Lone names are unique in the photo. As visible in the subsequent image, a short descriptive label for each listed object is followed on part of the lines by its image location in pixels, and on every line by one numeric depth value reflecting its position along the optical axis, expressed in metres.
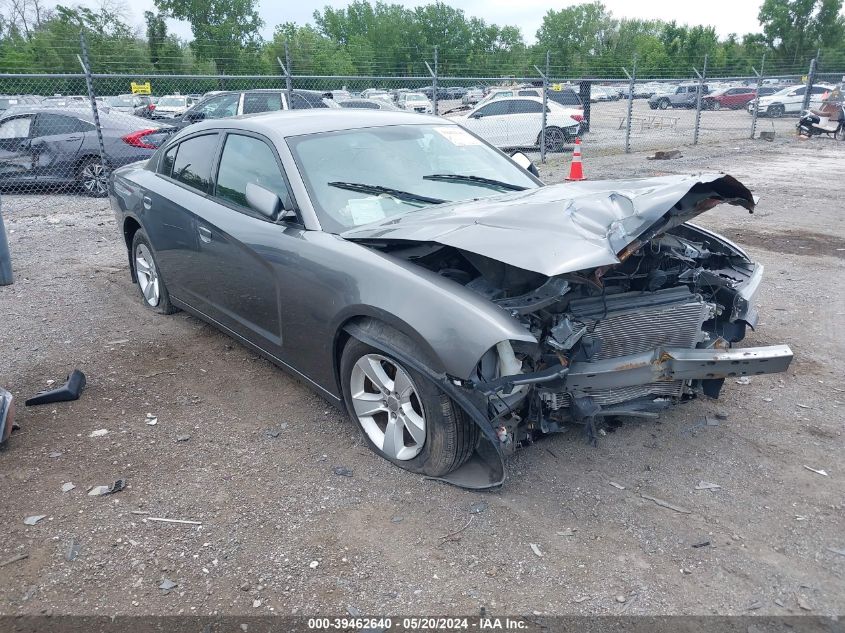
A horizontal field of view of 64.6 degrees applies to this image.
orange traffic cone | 11.26
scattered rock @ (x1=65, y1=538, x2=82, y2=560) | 2.83
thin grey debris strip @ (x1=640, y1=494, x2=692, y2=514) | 3.03
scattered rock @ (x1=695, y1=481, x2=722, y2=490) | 3.20
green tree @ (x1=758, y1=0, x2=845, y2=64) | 57.94
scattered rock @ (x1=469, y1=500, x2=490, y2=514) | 3.06
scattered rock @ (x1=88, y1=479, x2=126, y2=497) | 3.25
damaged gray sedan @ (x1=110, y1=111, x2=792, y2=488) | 2.96
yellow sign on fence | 11.83
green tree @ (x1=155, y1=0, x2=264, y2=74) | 62.72
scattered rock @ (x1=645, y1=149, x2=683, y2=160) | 15.73
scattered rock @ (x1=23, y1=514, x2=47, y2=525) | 3.04
